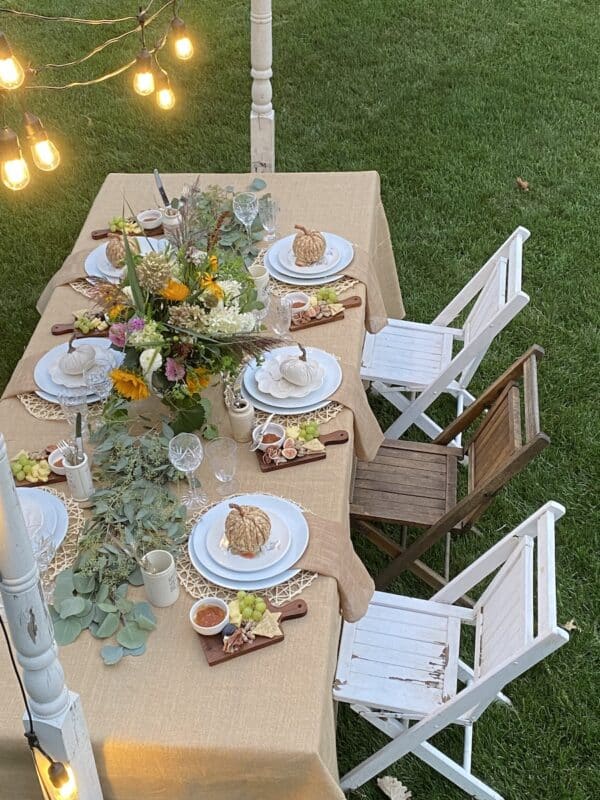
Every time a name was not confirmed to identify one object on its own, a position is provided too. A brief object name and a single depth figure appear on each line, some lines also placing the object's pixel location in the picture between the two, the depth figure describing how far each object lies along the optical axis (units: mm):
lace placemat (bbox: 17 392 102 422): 2471
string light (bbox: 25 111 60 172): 2551
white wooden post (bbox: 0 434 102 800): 1317
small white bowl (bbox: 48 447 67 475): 2277
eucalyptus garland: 1922
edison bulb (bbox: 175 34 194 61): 3521
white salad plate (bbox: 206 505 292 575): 2027
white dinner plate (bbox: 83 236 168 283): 2932
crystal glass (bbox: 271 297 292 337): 2549
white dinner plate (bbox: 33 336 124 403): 2512
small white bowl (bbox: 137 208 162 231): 3188
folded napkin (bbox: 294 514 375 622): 2045
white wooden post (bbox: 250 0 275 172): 3658
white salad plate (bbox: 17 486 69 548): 2111
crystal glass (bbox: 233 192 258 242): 3045
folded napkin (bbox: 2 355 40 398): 2545
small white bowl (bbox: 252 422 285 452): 2361
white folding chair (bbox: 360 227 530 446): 3047
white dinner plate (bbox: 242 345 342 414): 2461
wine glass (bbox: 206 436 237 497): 2143
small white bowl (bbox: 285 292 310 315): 2836
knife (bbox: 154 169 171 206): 3092
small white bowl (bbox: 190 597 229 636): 1888
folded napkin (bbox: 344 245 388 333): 2975
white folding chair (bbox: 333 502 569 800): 2068
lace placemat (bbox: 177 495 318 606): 1994
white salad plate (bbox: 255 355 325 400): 2482
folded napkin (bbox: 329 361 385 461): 2502
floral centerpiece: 2086
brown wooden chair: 2529
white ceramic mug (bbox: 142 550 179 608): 1928
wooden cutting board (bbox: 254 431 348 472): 2295
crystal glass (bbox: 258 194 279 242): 3133
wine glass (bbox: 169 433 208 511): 2137
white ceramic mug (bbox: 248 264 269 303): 2760
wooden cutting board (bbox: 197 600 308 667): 1862
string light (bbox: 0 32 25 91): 2459
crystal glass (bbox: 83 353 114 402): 2477
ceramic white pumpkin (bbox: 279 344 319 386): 2471
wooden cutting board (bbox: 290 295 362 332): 2764
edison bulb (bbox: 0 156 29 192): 2471
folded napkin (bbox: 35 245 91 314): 2982
